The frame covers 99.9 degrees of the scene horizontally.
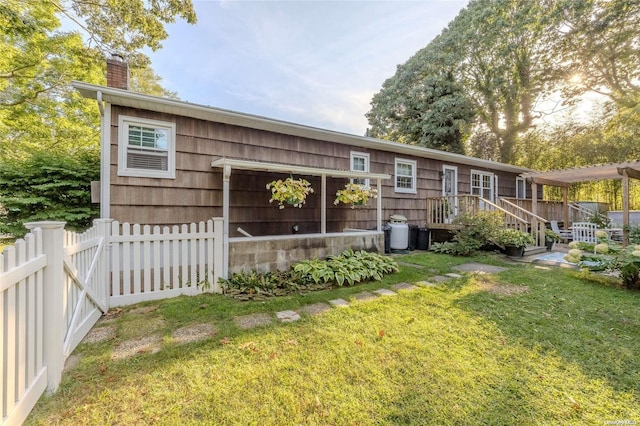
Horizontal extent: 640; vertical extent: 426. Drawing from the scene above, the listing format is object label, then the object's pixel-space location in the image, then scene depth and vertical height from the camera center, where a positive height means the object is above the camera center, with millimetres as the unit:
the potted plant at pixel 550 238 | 8031 -695
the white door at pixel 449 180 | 9870 +1289
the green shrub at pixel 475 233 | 6996 -514
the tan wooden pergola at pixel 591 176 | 6716 +1188
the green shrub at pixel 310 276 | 4184 -1087
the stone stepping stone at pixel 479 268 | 5414 -1128
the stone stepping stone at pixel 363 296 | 3828 -1213
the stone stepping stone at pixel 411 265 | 5750 -1129
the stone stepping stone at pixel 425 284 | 4454 -1172
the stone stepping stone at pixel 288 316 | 3164 -1246
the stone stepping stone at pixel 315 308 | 3366 -1234
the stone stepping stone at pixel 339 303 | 3557 -1223
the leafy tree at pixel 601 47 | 12047 +8139
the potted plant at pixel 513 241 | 6863 -679
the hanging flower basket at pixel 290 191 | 5203 +428
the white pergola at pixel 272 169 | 4418 +868
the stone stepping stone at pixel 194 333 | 2680 -1262
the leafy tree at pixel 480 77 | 14599 +8236
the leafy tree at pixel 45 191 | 5691 +440
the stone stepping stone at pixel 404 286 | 4316 -1187
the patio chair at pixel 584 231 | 8711 -535
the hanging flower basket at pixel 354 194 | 6273 +455
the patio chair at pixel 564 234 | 9906 -697
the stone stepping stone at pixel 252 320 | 3016 -1255
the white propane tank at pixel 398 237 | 7641 -657
